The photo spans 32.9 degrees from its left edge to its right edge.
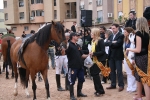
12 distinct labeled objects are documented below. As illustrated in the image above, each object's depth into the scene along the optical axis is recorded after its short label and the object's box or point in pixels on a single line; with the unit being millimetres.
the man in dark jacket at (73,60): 6969
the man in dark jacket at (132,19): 9320
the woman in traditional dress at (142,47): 5512
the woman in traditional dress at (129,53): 7431
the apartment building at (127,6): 35281
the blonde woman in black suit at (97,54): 7234
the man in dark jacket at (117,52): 7801
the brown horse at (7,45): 11320
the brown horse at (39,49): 6523
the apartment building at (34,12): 47969
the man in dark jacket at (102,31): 10870
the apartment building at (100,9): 40719
